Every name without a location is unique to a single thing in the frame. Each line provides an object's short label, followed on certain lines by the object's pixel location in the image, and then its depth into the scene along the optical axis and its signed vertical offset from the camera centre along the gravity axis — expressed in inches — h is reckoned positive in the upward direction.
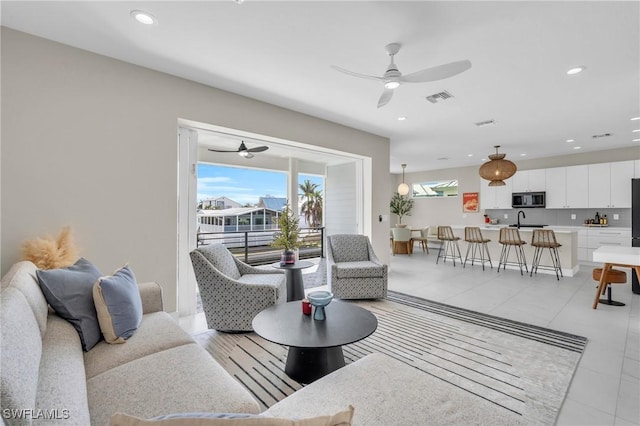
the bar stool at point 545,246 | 214.8 -21.7
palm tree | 317.7 +17.5
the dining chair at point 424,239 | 342.3 -27.0
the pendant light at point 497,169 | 222.8 +35.7
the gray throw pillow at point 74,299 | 66.8 -19.8
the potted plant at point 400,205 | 397.7 +14.1
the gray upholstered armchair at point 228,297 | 116.8 -32.6
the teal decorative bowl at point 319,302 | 88.0 -26.0
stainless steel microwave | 295.4 +17.2
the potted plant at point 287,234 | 161.2 -10.5
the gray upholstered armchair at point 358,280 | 158.2 -34.9
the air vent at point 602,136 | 216.5 +60.6
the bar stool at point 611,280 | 147.3 -32.1
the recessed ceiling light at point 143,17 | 85.3 +58.3
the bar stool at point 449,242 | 267.6 -25.3
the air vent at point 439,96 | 142.7 +59.3
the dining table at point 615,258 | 123.8 -17.9
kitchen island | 220.7 -26.9
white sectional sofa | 39.0 -31.0
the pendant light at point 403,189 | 347.0 +31.4
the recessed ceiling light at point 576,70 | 116.5 +58.6
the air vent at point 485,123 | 187.5 +60.4
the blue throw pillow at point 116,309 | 69.7 -23.2
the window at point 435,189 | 382.3 +36.5
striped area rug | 81.8 -48.5
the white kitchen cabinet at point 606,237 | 248.8 -18.1
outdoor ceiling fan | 196.5 +44.2
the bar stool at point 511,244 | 231.8 -22.7
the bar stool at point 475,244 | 248.1 -24.9
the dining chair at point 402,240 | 322.0 -27.0
